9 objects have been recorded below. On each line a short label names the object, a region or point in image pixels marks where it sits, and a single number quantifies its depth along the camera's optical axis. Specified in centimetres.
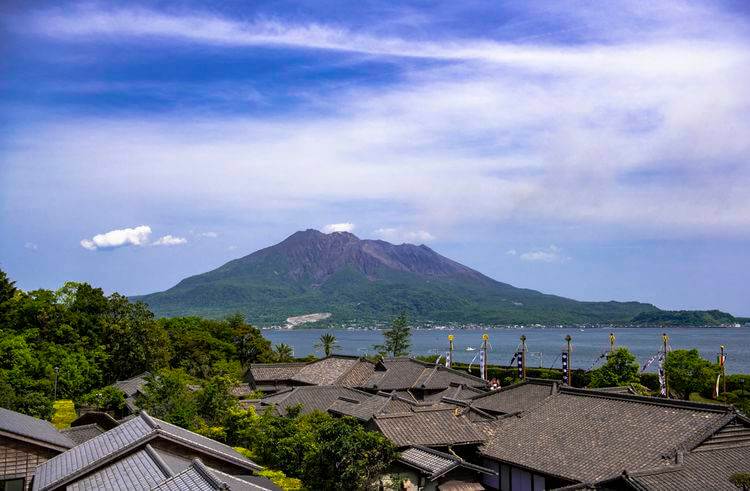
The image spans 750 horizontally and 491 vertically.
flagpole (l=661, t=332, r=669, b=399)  4539
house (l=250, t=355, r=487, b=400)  4131
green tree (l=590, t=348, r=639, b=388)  4244
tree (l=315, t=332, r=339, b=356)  6794
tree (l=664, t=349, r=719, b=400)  4688
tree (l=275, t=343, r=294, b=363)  6278
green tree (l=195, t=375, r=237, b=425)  3153
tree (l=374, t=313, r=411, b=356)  7556
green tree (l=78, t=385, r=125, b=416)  3841
